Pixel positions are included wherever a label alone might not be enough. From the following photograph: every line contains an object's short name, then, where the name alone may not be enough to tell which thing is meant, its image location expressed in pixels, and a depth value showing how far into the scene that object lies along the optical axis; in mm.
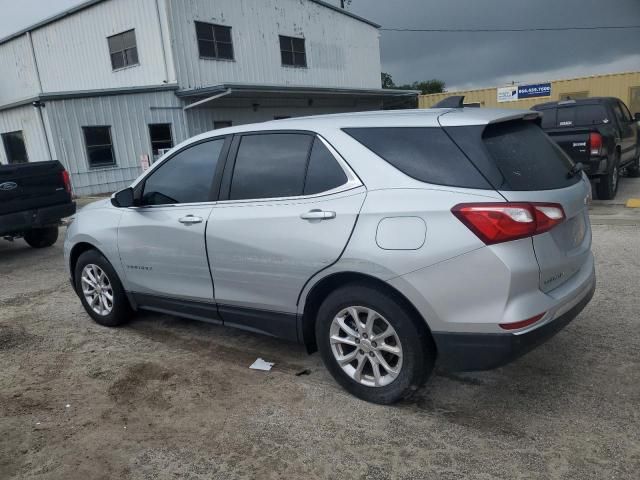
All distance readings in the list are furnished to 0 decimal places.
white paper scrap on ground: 3800
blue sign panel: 26261
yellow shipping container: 23805
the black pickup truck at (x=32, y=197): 7371
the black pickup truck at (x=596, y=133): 8820
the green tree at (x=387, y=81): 50838
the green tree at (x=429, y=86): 48662
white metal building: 16328
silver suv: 2660
